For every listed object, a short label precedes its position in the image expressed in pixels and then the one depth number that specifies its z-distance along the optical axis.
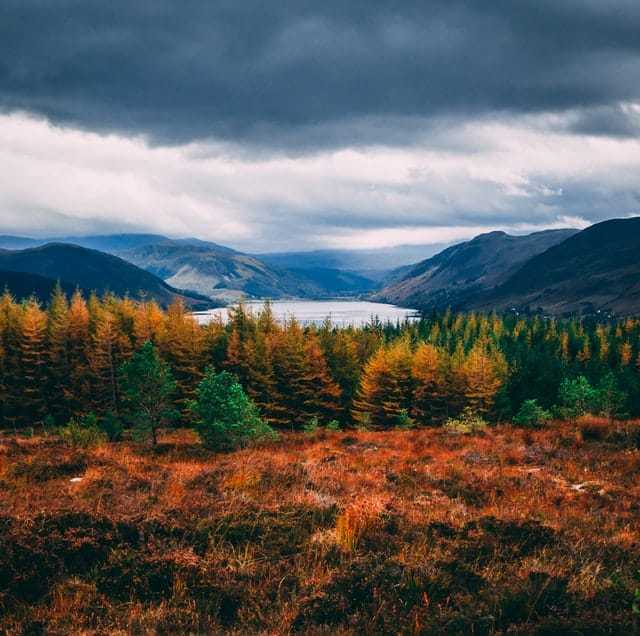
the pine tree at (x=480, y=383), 59.31
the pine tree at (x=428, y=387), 59.09
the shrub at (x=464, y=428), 23.23
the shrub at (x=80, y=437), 18.33
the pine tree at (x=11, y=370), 57.81
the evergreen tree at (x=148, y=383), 25.39
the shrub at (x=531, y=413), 22.50
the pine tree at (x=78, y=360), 59.84
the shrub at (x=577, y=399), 28.53
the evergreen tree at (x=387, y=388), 58.66
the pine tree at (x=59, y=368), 60.41
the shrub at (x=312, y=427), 35.71
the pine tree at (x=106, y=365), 59.09
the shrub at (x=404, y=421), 46.17
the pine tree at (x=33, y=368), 58.56
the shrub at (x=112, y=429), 30.57
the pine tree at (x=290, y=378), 59.94
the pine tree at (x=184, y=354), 60.53
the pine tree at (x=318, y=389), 60.62
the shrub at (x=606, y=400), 26.13
